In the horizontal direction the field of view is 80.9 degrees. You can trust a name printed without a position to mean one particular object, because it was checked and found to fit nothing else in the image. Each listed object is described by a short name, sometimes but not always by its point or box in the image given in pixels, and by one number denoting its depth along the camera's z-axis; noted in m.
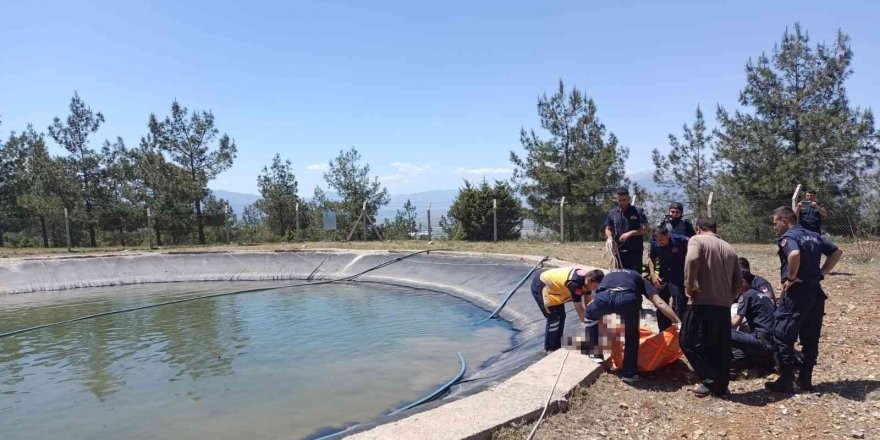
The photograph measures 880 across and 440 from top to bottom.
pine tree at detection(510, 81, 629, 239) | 21.56
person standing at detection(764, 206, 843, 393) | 4.58
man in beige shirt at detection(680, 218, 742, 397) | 4.52
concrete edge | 3.78
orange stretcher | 5.21
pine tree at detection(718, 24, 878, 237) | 17.23
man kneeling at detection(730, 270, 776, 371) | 5.14
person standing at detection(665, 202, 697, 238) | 6.83
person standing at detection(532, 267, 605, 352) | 5.93
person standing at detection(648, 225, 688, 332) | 6.24
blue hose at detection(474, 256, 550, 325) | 10.23
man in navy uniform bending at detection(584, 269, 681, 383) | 5.08
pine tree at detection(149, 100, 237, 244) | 24.23
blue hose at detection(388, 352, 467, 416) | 5.61
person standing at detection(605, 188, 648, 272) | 7.39
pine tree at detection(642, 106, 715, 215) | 21.95
